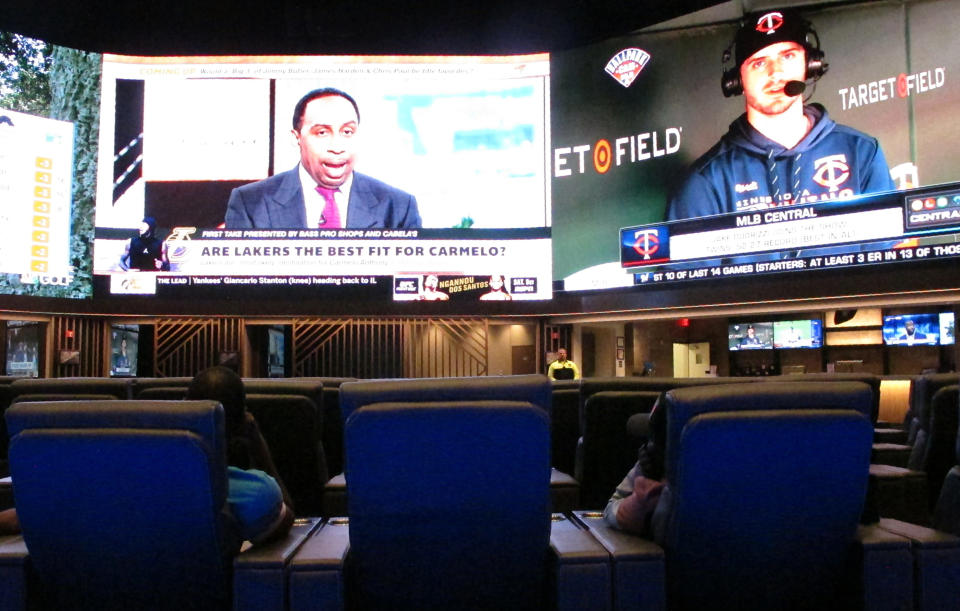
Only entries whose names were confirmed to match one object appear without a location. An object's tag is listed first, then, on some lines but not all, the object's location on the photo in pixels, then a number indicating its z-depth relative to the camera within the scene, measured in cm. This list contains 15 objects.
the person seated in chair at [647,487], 181
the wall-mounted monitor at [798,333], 1039
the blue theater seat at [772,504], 157
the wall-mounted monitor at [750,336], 1084
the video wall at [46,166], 1015
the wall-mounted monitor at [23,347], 1020
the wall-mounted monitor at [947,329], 898
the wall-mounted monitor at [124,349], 1096
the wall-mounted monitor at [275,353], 1123
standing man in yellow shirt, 1002
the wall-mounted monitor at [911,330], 924
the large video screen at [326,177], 1052
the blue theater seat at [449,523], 159
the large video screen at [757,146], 855
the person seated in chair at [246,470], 178
